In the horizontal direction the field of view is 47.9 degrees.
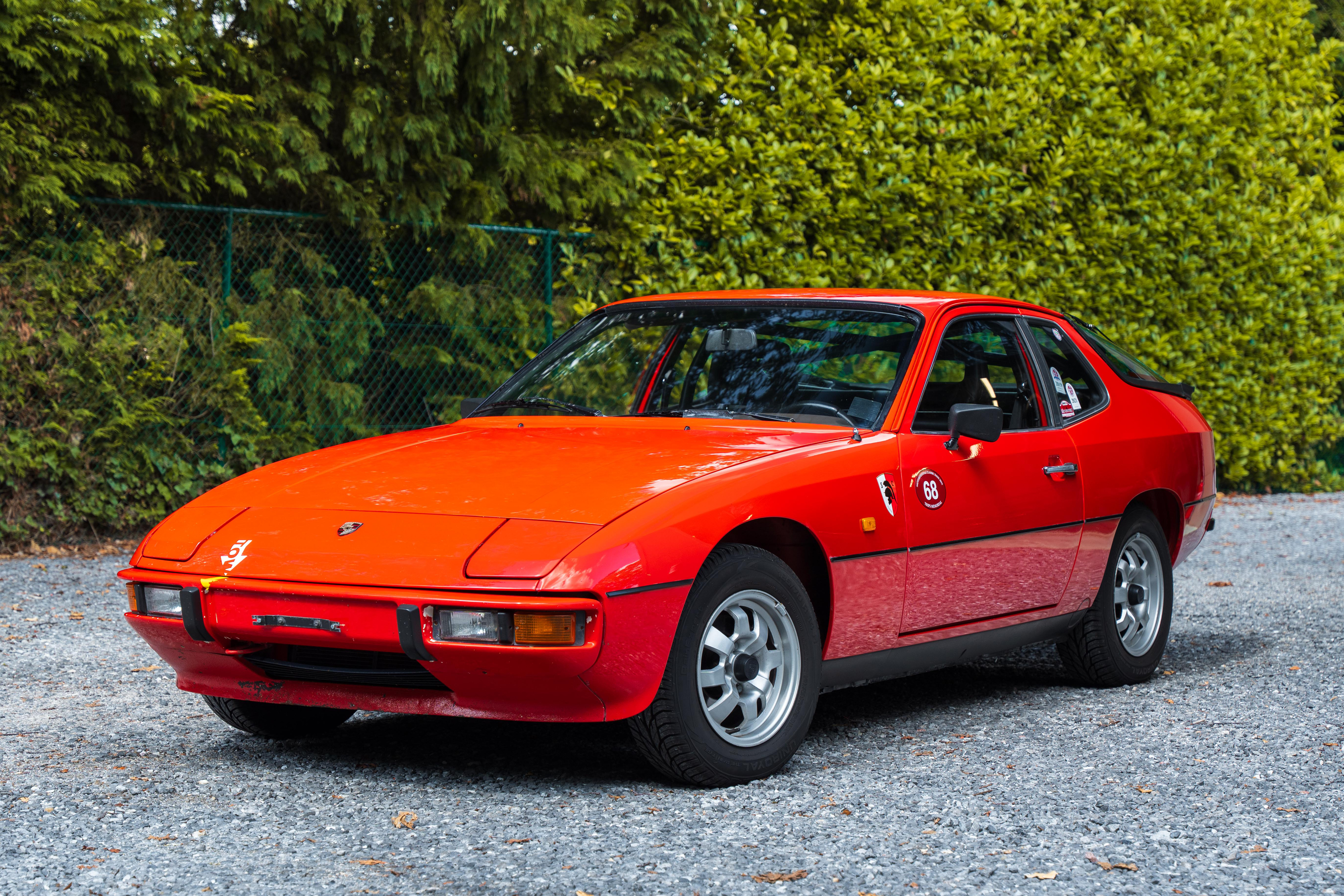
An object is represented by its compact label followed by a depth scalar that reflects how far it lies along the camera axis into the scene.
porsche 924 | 4.03
